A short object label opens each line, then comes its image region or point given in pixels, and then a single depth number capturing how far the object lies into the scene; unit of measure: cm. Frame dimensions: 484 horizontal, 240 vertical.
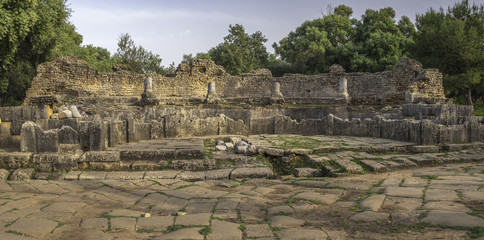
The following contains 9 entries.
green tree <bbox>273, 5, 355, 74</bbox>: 2756
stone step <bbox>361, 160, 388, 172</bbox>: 594
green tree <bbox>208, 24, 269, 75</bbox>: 3306
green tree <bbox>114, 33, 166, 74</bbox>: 3631
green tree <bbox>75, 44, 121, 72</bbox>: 2908
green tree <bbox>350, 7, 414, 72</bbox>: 2533
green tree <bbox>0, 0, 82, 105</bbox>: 1412
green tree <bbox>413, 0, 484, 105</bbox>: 2178
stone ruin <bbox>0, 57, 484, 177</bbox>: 666
